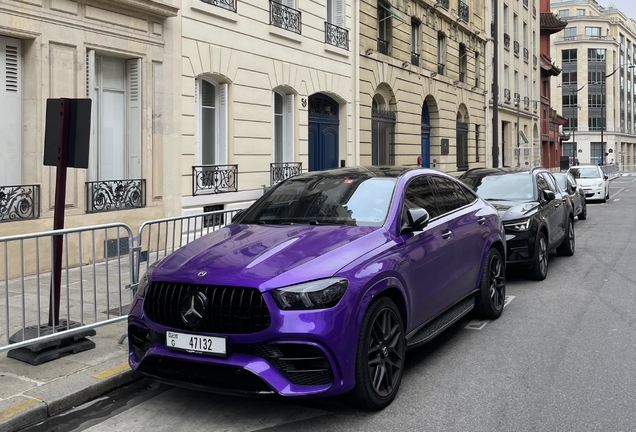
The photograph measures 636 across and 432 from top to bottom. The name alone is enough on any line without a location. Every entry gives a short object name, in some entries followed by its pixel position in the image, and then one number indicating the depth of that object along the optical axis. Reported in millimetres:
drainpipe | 19766
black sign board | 6000
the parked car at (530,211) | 9578
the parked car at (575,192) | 16891
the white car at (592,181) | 27188
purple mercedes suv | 4293
